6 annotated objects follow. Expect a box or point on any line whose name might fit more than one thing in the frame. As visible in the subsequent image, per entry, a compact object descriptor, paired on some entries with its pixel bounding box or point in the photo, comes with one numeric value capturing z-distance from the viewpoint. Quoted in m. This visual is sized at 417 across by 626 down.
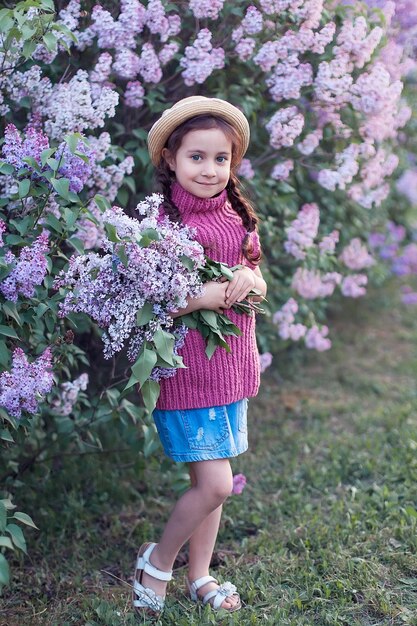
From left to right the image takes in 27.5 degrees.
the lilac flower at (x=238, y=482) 3.30
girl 2.53
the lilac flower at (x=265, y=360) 3.61
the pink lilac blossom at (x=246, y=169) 3.36
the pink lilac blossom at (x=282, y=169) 3.42
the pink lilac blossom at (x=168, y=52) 3.05
